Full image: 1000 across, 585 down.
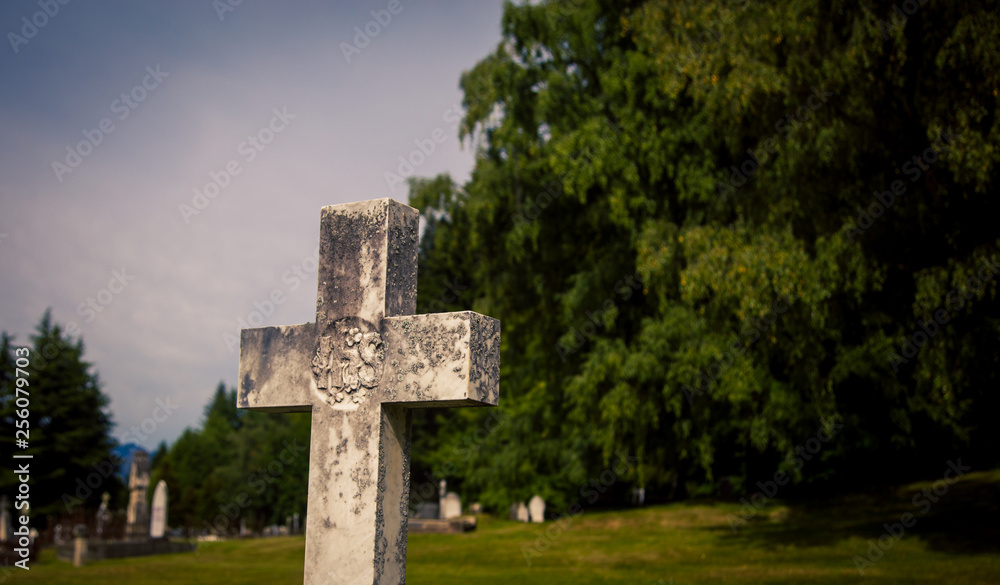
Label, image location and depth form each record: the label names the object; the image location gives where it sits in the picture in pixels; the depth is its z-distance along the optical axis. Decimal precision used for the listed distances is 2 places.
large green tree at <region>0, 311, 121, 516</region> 41.38
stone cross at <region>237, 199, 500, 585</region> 4.12
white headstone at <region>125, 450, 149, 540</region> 25.41
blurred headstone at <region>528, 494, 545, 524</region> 28.73
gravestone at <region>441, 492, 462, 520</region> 30.64
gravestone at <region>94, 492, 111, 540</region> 24.68
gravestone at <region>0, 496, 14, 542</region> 29.17
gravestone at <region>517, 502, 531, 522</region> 30.00
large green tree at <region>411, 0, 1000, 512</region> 11.02
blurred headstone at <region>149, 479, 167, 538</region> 26.08
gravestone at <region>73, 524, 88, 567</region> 21.09
